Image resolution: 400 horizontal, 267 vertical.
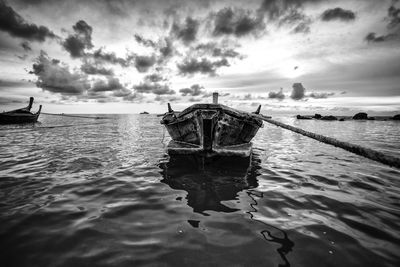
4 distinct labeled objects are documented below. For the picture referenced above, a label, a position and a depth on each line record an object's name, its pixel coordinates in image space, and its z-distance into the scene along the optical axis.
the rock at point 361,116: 73.31
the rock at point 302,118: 78.96
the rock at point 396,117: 69.53
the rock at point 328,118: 69.43
